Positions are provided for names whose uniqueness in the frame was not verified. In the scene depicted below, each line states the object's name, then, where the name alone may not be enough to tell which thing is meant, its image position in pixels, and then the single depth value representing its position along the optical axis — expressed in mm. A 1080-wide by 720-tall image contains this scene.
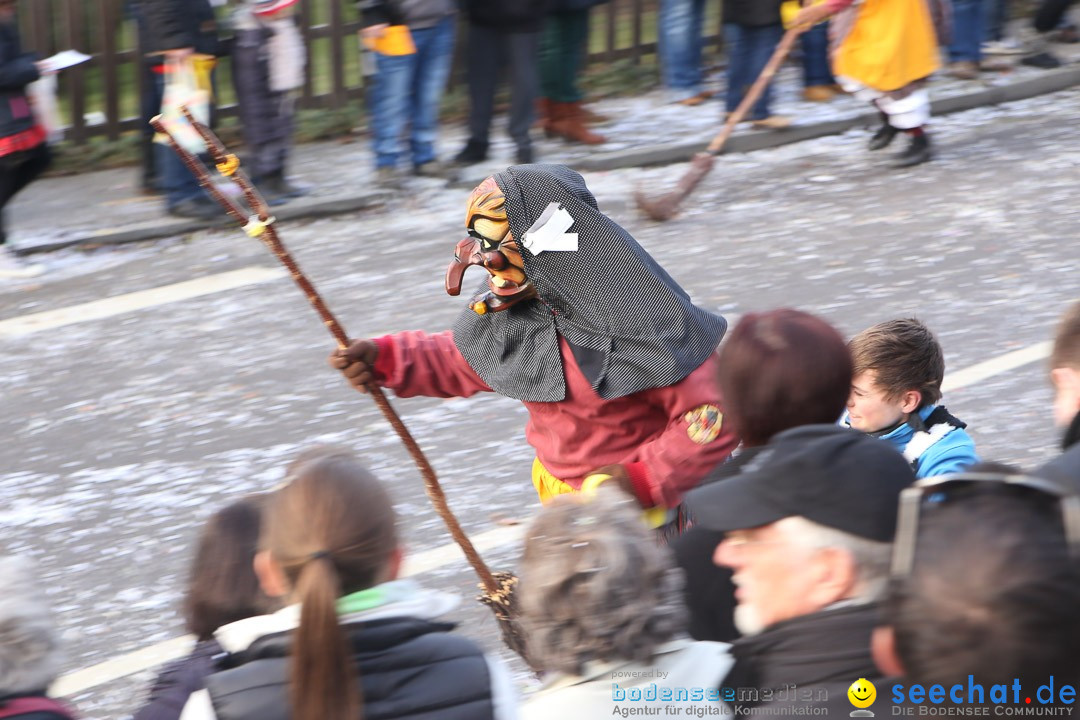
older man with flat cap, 4234
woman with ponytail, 4391
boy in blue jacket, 6945
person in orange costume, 17016
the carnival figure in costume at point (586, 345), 6289
